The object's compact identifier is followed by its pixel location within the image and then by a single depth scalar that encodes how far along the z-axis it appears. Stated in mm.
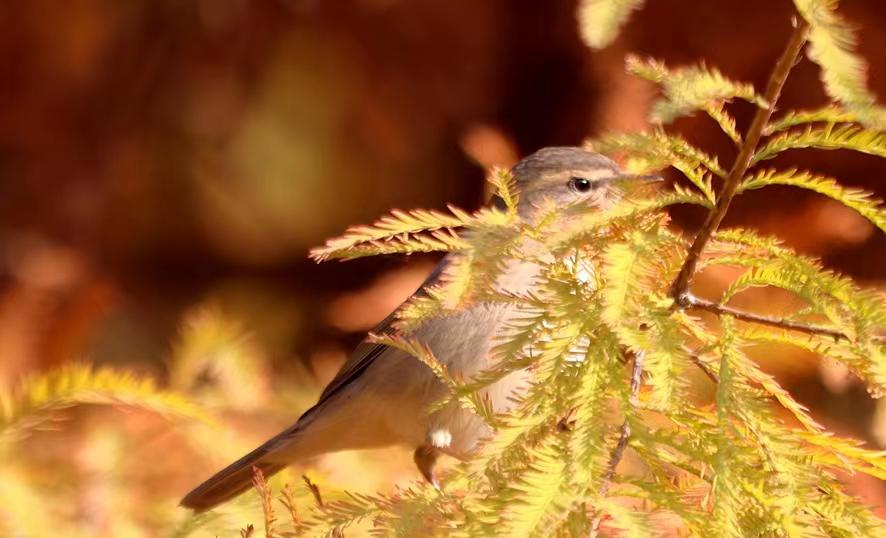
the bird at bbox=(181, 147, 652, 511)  7434
